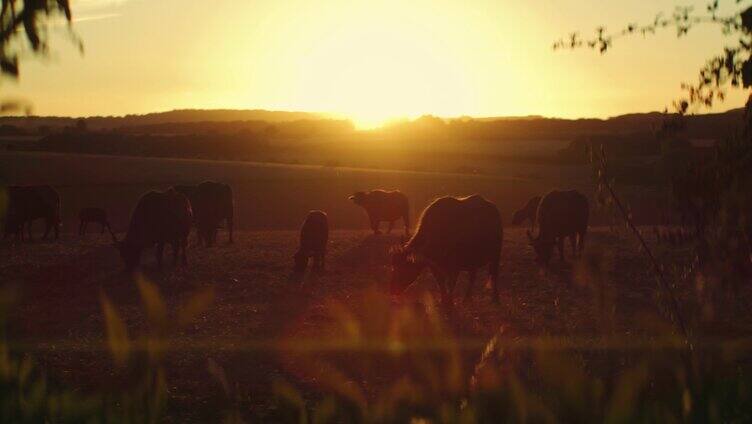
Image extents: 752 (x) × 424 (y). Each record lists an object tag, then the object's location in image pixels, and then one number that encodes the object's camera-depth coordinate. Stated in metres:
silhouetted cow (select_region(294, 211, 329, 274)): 19.22
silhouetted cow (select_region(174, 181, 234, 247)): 25.42
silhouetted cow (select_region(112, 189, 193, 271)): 19.31
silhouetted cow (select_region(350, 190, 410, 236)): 29.56
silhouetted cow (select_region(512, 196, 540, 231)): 30.28
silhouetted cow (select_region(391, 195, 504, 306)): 14.24
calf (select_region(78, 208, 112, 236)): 29.30
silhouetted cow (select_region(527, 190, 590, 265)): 20.55
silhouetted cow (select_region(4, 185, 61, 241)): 26.19
